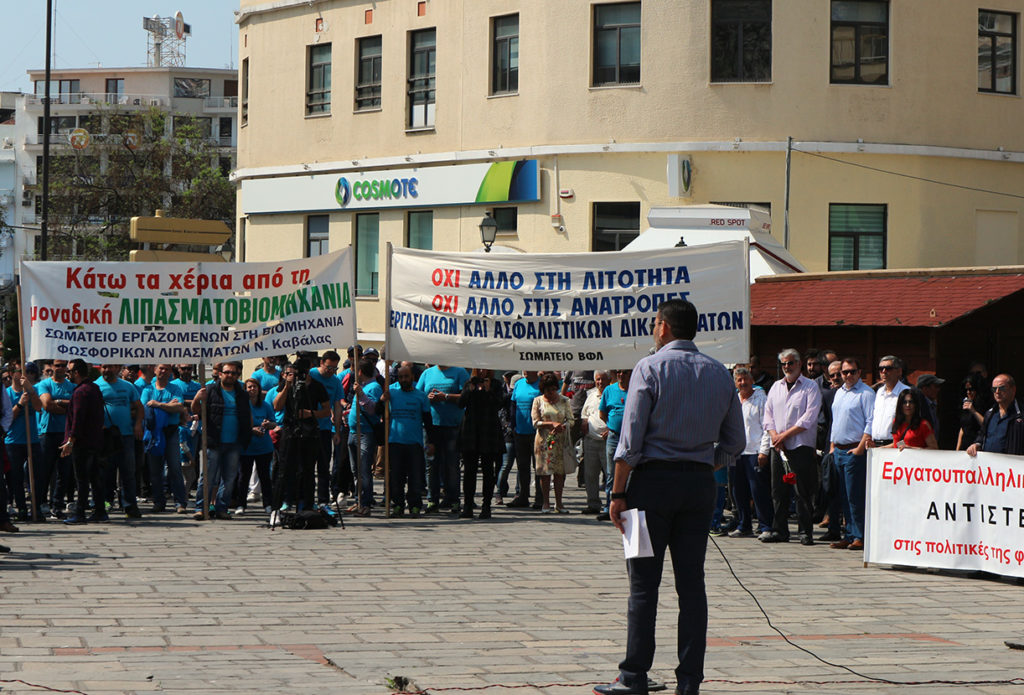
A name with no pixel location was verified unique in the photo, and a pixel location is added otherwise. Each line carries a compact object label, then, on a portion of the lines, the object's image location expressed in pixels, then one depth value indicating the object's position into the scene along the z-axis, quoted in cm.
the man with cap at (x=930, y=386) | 1535
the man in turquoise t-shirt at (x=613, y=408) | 1672
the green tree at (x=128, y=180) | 5759
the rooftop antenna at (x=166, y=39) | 11806
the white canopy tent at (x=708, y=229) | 2284
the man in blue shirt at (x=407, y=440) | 1683
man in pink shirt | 1509
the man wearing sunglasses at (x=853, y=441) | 1465
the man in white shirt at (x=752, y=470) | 1550
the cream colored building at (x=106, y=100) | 10556
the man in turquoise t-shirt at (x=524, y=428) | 1823
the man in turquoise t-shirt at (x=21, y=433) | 1641
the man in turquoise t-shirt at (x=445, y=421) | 1764
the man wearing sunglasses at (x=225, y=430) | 1673
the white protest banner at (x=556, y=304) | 1545
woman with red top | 1379
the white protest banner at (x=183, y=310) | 1667
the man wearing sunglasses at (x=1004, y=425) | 1259
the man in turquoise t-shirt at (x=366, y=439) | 1722
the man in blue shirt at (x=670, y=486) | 747
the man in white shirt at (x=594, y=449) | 1770
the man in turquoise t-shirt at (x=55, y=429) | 1670
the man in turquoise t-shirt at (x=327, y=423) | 1666
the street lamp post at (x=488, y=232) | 2625
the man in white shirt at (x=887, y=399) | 1431
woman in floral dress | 1767
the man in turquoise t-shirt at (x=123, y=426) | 1677
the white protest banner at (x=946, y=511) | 1226
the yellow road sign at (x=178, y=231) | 2684
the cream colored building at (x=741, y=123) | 2888
